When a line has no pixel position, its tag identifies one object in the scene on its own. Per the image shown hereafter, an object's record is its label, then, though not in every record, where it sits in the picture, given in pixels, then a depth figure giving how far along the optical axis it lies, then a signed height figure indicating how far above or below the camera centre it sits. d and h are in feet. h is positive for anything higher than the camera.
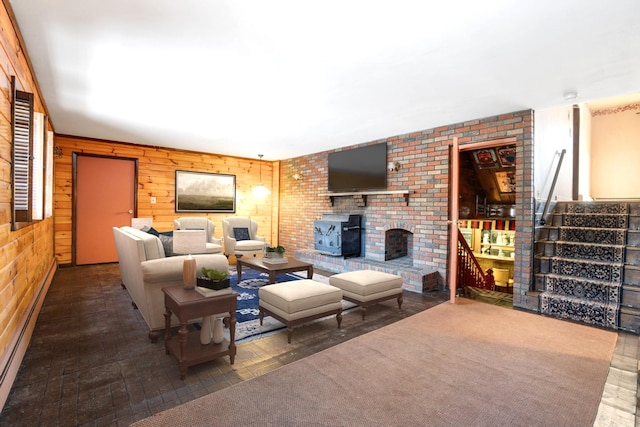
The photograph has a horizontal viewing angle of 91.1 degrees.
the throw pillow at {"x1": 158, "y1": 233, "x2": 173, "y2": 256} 10.33 -1.16
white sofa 8.50 -1.68
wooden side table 6.91 -2.55
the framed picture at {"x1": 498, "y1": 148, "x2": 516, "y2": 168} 18.06 +3.36
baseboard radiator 5.95 -3.18
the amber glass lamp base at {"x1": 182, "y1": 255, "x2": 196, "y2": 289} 7.94 -1.62
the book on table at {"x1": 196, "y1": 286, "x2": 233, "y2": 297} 7.45 -1.98
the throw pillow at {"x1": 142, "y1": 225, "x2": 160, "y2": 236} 12.94 -0.89
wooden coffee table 13.28 -2.47
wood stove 18.33 -1.41
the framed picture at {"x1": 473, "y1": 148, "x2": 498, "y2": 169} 19.02 +3.40
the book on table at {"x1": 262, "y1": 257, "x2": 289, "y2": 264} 14.37 -2.32
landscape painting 22.52 +1.36
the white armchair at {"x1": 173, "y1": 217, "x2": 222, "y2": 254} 20.06 -0.98
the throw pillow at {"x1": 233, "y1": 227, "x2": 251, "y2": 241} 21.04 -1.53
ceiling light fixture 25.49 +1.60
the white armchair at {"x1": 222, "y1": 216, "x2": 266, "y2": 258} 19.81 -1.84
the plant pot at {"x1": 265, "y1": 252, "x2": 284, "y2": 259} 15.00 -2.11
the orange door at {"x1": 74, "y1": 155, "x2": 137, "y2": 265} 18.90 +0.38
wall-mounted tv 17.95 +2.64
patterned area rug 9.48 -3.57
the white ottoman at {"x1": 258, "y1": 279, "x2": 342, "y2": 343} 8.90 -2.70
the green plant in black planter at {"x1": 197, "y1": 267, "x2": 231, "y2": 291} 7.73 -1.75
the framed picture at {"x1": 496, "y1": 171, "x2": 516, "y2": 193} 19.79 +2.07
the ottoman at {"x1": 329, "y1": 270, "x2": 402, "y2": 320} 10.87 -2.70
